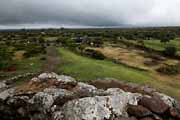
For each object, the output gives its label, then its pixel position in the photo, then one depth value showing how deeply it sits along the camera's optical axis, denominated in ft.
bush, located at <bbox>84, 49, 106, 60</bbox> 90.66
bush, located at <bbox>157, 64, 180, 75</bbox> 78.83
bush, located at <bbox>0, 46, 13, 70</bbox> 68.41
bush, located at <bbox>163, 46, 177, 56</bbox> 112.55
